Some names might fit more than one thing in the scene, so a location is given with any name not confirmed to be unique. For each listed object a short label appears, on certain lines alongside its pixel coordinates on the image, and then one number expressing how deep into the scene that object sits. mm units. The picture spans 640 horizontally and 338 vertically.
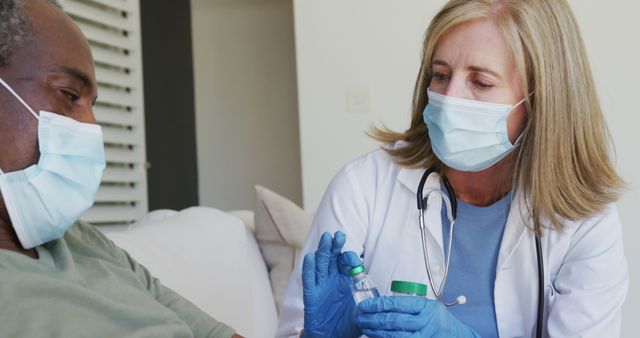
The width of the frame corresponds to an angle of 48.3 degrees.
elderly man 1055
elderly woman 1392
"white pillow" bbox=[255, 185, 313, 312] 2189
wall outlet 3094
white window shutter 3373
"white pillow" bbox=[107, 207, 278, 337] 1710
